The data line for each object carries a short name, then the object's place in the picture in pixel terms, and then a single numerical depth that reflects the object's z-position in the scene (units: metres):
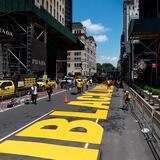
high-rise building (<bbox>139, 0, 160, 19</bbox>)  27.03
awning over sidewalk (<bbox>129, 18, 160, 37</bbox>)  18.16
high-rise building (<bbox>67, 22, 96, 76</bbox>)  81.55
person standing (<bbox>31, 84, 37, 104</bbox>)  13.34
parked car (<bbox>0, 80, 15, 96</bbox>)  15.01
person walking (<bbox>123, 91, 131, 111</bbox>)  11.68
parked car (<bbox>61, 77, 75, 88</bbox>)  26.34
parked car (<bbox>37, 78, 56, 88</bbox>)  24.26
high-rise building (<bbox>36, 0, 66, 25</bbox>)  36.19
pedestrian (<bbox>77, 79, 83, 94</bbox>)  20.15
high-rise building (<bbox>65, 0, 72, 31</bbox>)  49.07
